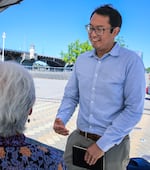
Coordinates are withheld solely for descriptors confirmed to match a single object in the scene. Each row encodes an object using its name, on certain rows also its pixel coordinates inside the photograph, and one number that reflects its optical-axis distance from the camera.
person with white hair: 0.80
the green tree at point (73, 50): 31.91
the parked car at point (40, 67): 21.98
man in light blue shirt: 1.00
